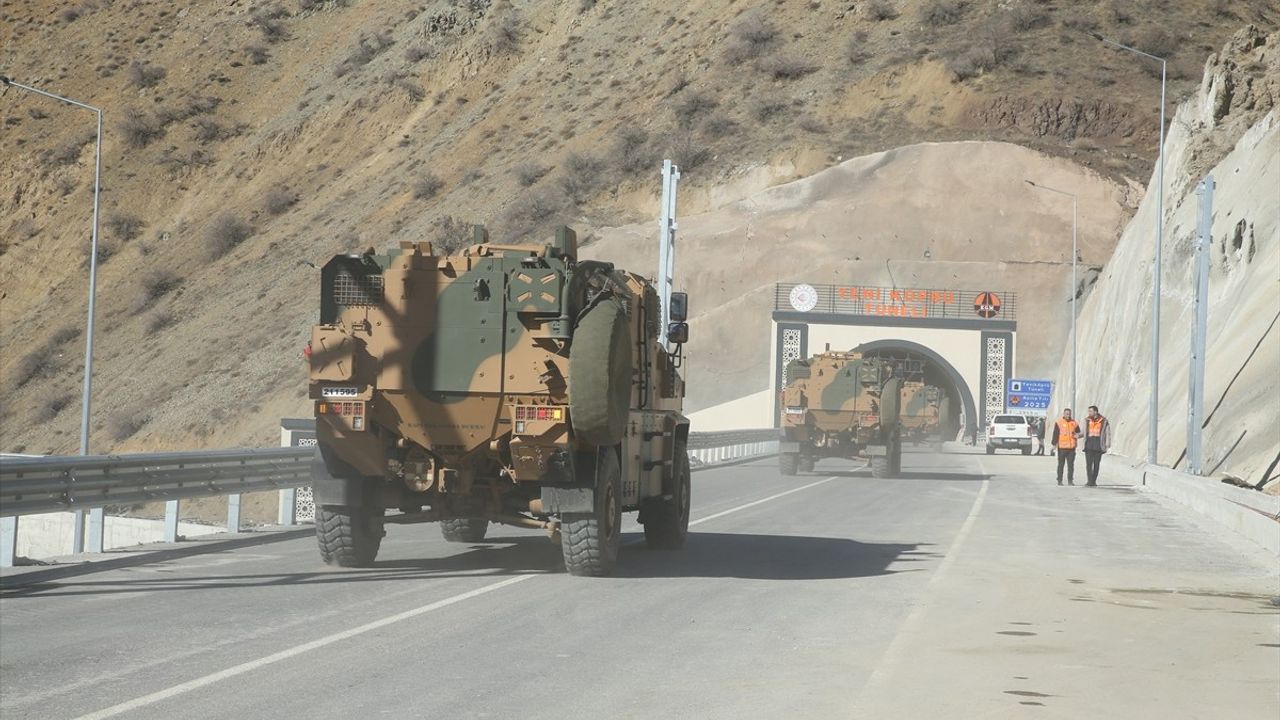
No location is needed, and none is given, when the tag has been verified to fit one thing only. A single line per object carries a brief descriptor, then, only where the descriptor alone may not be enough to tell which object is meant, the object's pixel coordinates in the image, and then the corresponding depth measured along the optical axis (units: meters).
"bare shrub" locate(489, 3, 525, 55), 101.81
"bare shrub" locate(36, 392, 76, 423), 70.38
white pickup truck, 64.04
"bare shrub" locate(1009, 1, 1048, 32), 100.19
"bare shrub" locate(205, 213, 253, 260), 85.88
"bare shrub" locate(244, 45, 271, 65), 104.69
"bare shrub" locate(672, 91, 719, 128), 91.38
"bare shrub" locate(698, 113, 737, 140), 91.25
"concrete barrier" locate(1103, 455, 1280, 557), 20.00
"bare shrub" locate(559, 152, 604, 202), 85.75
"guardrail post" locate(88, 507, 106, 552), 15.94
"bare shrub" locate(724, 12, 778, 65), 96.25
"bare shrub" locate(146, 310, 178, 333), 77.38
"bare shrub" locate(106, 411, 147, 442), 64.31
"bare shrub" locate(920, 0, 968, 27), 99.94
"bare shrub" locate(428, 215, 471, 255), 79.62
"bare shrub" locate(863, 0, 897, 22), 100.75
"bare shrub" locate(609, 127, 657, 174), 88.06
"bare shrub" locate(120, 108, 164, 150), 95.06
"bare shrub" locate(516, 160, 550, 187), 85.75
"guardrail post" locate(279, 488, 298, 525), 20.17
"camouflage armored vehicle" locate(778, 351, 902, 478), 38.81
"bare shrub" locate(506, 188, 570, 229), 82.06
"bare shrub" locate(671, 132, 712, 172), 88.81
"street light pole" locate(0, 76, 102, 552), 27.58
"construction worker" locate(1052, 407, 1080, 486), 37.41
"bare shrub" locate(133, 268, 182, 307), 81.44
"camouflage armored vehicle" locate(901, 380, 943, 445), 67.69
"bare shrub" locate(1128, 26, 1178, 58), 101.25
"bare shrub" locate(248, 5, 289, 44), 107.00
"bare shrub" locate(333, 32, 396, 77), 102.81
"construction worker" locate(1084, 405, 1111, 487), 36.53
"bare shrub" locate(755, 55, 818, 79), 95.25
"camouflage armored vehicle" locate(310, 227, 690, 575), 13.94
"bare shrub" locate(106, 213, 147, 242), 89.88
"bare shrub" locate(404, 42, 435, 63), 101.56
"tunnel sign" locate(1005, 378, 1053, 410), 71.69
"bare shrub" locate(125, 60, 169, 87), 99.50
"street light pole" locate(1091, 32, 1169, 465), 38.09
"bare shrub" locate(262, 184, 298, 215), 89.88
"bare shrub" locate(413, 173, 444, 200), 86.56
